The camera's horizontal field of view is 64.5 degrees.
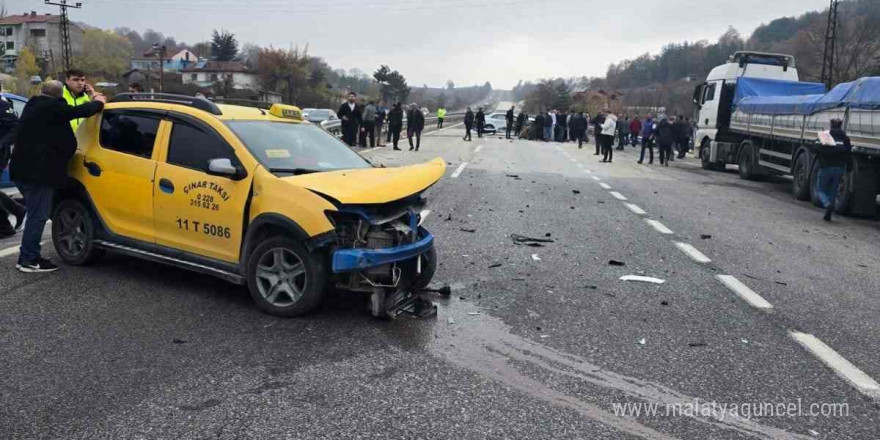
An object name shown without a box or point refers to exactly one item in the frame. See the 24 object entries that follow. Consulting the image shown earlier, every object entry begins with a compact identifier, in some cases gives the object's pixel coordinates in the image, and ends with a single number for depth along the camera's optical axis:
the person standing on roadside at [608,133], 24.56
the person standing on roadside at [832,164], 12.34
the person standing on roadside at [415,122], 25.88
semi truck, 12.32
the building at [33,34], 113.12
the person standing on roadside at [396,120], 25.81
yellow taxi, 5.11
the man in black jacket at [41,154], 6.23
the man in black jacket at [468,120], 35.62
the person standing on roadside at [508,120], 41.12
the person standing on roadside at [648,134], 26.07
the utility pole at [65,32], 59.71
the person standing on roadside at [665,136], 25.59
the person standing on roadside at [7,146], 8.06
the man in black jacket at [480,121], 39.00
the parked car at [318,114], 45.50
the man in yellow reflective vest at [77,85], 8.33
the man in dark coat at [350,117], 23.39
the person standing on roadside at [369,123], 24.59
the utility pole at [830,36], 38.47
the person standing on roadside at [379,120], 27.77
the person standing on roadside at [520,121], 41.97
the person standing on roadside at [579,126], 37.41
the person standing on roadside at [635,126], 33.34
